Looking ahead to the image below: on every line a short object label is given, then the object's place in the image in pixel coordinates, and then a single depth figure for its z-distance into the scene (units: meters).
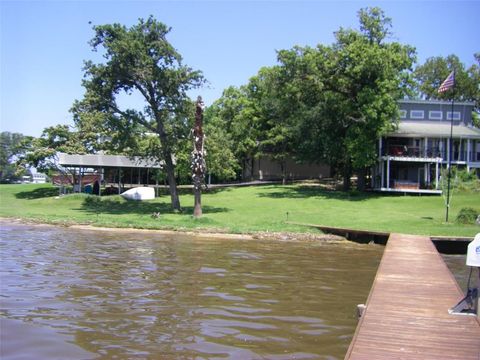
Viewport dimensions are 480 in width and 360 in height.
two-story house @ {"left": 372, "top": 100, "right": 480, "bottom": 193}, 44.06
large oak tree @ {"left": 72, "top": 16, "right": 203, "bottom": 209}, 33.31
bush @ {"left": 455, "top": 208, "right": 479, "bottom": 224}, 26.36
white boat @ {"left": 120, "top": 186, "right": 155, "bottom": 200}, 42.12
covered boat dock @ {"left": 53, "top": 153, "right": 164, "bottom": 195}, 44.94
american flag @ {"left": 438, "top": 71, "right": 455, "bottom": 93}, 27.33
